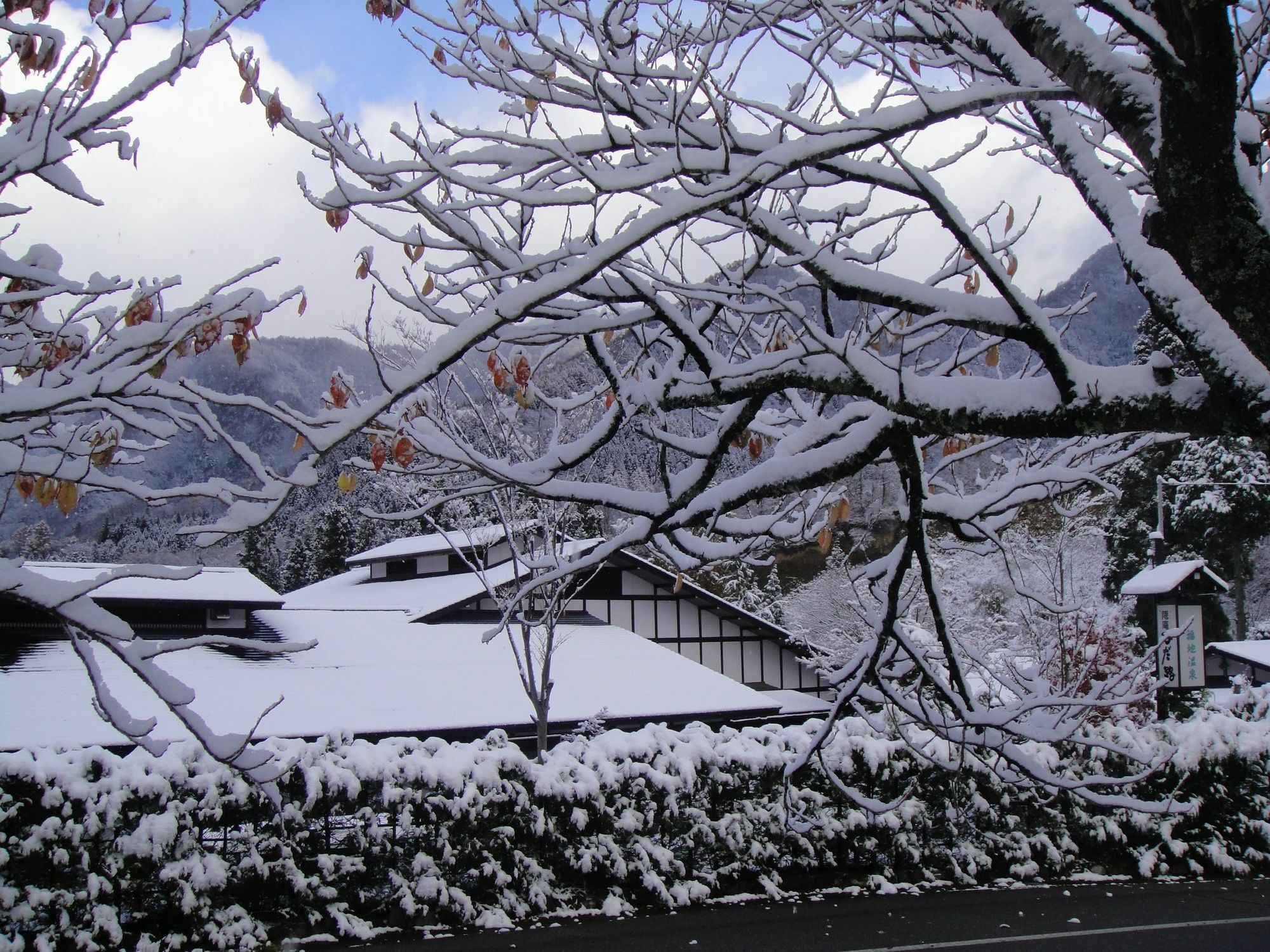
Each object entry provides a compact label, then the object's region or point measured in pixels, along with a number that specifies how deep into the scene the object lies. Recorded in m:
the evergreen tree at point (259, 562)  37.84
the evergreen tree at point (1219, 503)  27.77
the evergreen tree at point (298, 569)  37.19
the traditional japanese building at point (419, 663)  13.49
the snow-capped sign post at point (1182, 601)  11.95
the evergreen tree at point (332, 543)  36.03
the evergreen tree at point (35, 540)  40.22
